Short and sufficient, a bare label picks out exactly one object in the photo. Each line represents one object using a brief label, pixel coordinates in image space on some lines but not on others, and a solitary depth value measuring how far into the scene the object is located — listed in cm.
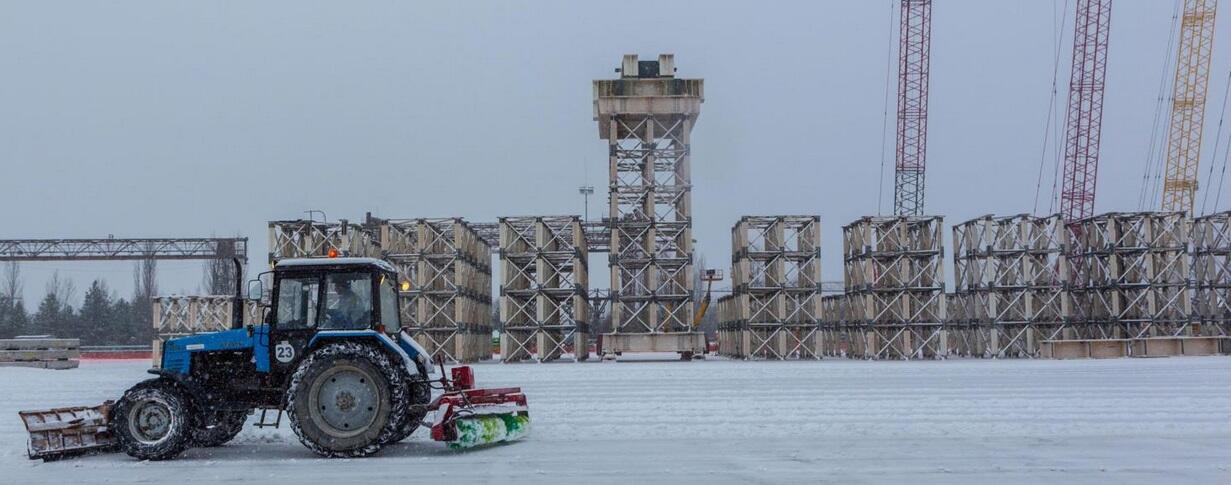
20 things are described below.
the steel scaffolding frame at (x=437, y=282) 4194
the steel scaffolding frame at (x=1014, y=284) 4225
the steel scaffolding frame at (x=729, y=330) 4366
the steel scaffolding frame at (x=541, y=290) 4162
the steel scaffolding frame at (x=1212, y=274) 4266
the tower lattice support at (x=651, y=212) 4181
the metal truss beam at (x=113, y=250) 7131
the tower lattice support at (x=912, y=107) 6156
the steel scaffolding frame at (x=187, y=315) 4816
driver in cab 1282
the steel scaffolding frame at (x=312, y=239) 4081
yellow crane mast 6056
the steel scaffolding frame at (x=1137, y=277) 4172
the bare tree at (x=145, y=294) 9288
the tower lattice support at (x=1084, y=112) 5978
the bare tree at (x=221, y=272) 6881
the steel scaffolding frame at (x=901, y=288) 4162
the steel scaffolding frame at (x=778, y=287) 4212
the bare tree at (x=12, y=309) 8506
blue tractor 1236
